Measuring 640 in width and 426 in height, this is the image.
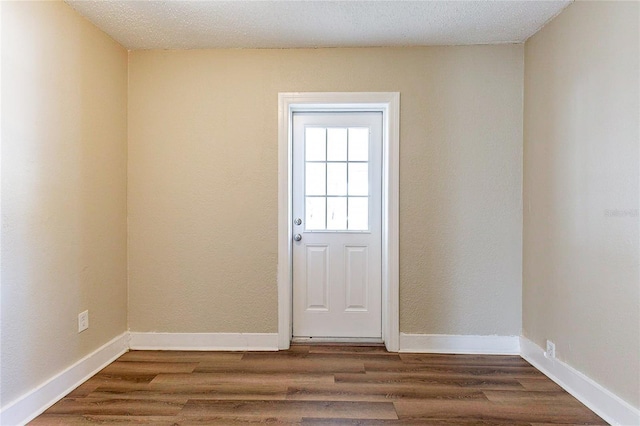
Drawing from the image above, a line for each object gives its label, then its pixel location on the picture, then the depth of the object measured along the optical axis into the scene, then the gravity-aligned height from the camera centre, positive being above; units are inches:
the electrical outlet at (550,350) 100.7 -37.2
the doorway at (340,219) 119.2 -3.7
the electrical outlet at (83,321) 99.1 -29.8
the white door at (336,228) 127.6 -6.8
